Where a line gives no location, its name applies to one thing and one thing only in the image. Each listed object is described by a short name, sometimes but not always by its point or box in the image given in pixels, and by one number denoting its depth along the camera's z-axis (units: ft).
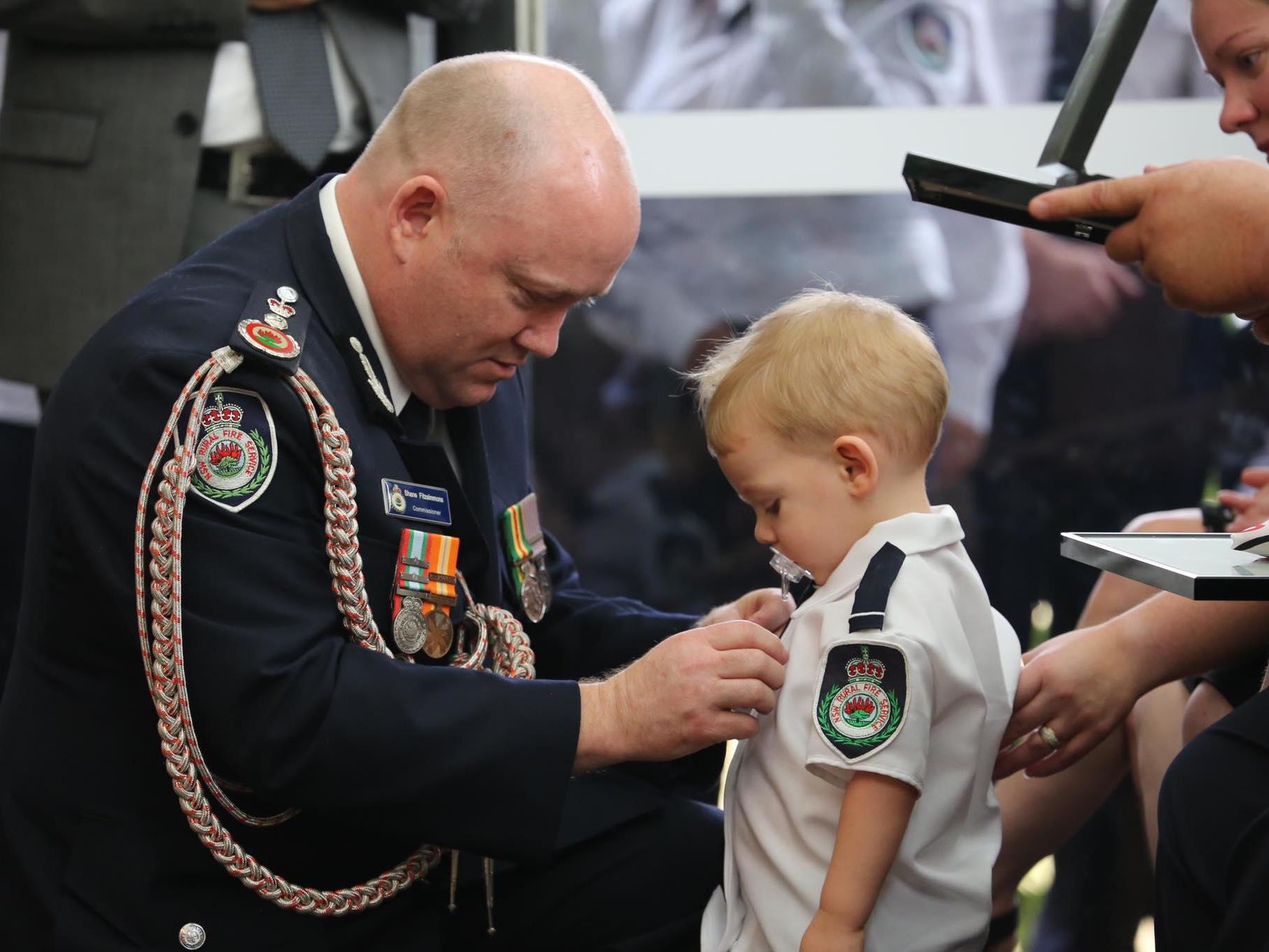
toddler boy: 14.02
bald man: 14.02
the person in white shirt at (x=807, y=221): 20.66
